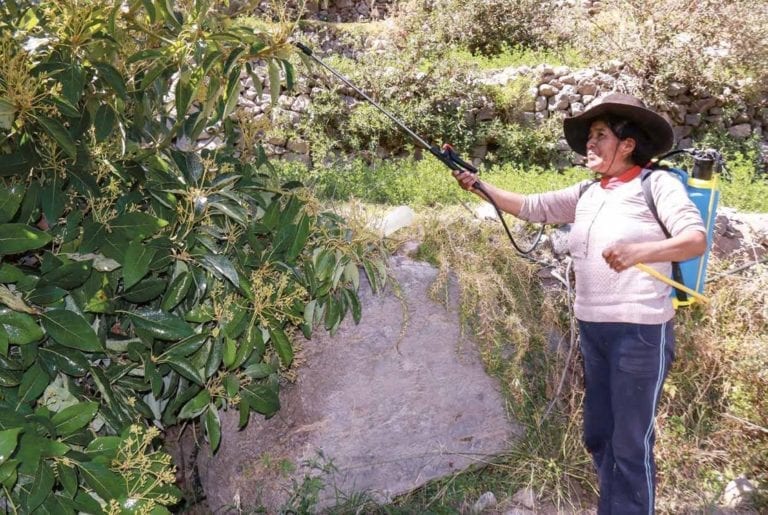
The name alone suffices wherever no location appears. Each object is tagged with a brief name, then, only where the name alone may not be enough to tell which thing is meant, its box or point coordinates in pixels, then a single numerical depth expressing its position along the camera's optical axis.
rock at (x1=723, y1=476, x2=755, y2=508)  3.19
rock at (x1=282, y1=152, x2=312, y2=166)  6.89
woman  2.47
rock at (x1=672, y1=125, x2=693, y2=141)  7.66
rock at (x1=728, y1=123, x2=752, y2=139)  7.47
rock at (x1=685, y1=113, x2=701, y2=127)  7.59
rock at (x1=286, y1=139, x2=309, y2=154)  6.95
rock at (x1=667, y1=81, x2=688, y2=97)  7.41
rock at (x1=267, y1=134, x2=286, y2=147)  6.85
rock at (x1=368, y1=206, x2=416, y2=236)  3.18
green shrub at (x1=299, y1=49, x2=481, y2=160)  6.64
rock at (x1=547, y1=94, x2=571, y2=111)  7.24
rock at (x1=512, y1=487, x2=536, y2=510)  3.07
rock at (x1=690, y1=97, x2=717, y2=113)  7.63
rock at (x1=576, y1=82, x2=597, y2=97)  7.38
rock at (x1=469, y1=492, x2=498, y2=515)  3.07
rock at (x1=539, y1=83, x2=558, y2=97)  7.31
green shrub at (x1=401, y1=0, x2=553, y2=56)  8.65
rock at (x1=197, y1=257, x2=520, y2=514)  3.10
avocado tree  1.81
